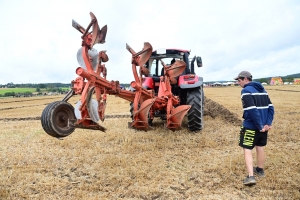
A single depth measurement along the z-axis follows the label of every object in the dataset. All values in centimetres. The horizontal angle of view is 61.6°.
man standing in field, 329
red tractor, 355
